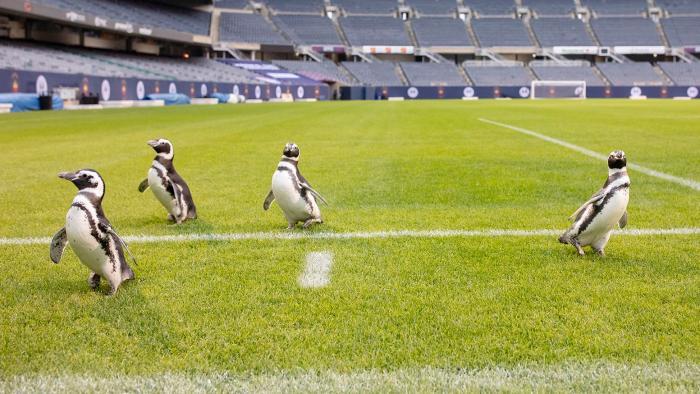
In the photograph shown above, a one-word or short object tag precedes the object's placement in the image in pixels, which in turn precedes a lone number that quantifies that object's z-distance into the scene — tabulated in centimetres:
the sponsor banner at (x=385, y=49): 6838
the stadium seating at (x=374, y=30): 6938
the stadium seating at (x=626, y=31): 6925
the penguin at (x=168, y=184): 436
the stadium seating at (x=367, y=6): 7362
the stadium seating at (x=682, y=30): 6850
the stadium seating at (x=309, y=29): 6812
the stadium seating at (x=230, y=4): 6931
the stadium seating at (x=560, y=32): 6981
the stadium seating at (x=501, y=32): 6988
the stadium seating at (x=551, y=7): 7444
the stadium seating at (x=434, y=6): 7475
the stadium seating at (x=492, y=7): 7500
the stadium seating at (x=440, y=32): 7000
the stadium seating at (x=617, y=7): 7388
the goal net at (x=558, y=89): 6047
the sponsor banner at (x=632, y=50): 6838
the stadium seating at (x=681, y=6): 7250
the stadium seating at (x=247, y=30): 6462
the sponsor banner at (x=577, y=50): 6844
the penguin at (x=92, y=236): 284
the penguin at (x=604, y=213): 333
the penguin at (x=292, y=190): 412
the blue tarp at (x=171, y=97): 3541
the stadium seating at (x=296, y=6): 7206
